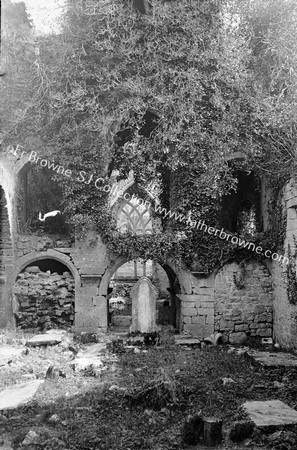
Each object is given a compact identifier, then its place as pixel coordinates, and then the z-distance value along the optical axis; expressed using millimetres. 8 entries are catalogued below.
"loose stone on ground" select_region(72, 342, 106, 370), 8008
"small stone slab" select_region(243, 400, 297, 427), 5062
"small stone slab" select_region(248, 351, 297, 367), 7996
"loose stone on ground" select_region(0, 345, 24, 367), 7898
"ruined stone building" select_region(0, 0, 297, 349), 10953
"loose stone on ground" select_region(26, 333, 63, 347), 9422
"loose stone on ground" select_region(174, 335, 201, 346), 10039
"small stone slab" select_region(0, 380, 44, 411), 5613
